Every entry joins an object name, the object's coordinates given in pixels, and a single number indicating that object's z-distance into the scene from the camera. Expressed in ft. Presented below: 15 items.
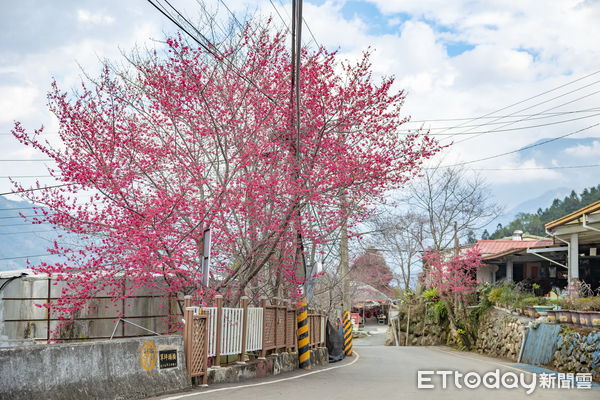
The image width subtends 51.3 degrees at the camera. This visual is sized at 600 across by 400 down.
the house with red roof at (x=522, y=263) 101.67
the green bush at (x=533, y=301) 79.97
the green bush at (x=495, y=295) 100.22
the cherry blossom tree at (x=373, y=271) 135.85
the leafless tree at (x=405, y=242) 128.77
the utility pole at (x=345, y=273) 89.04
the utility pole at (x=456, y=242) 119.65
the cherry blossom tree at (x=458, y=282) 112.78
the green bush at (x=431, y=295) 135.13
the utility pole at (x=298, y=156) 38.96
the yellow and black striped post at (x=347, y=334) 87.56
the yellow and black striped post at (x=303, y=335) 60.34
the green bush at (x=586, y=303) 61.22
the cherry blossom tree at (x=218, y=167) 44.34
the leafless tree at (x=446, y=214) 125.70
